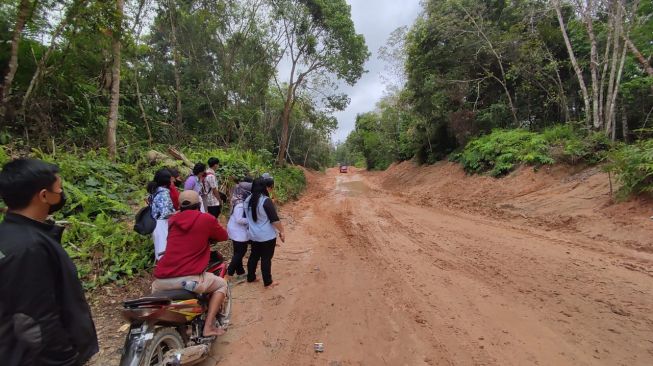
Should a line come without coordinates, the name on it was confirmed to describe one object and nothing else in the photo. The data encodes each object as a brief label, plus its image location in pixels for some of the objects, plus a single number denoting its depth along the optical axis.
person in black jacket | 1.54
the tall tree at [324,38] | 18.39
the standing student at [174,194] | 5.09
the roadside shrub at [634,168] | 7.86
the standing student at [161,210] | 4.59
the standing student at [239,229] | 5.86
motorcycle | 2.71
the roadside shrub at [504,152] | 13.00
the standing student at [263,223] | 5.32
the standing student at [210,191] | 6.71
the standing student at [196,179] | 6.25
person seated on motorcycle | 3.30
